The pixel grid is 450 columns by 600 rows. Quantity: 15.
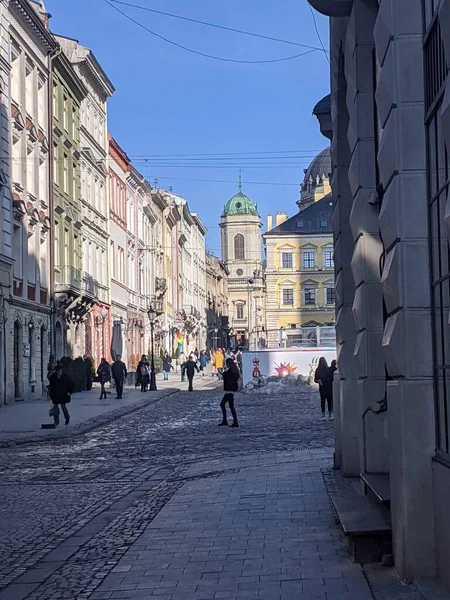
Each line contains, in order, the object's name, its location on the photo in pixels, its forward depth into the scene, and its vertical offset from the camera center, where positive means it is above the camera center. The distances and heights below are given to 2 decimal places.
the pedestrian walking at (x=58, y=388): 24.92 -0.53
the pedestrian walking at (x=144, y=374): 46.59 -0.40
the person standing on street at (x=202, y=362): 77.60 +0.17
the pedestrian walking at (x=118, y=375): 39.66 -0.37
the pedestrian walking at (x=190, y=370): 46.71 -0.26
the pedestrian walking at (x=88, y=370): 46.34 -0.18
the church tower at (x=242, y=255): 164.25 +17.66
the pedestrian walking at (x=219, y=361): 63.28 +0.18
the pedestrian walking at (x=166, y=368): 63.47 -0.20
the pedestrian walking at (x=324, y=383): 27.23 -0.57
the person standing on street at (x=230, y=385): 23.84 -0.50
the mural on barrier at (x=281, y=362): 45.66 +0.02
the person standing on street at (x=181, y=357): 87.70 +0.64
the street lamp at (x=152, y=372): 47.03 -0.34
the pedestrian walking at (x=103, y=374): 39.56 -0.32
